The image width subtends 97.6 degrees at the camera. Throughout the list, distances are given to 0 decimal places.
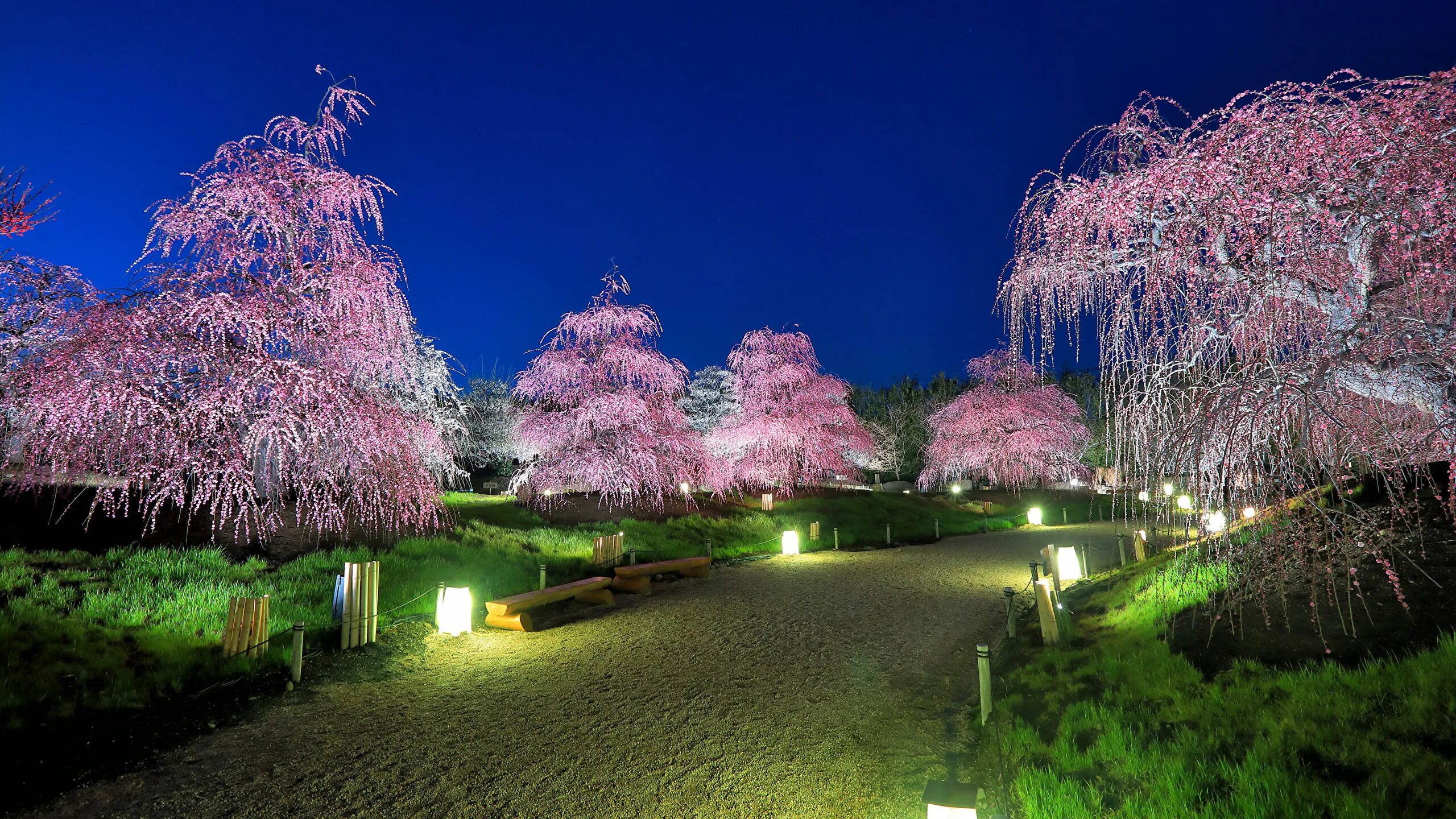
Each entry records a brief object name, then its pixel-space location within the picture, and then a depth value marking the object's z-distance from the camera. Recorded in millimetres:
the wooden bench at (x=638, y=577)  11758
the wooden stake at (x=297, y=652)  6785
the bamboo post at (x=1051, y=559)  8805
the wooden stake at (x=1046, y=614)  7344
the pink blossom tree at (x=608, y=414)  16312
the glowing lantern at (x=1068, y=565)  11344
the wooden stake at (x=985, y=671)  5642
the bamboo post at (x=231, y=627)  7023
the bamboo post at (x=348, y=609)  7820
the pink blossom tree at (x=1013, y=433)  28531
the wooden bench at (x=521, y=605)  9078
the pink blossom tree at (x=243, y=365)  7660
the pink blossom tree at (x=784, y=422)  23188
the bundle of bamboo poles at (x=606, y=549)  12883
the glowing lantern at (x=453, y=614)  8906
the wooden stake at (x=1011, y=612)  7453
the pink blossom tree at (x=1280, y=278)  3662
